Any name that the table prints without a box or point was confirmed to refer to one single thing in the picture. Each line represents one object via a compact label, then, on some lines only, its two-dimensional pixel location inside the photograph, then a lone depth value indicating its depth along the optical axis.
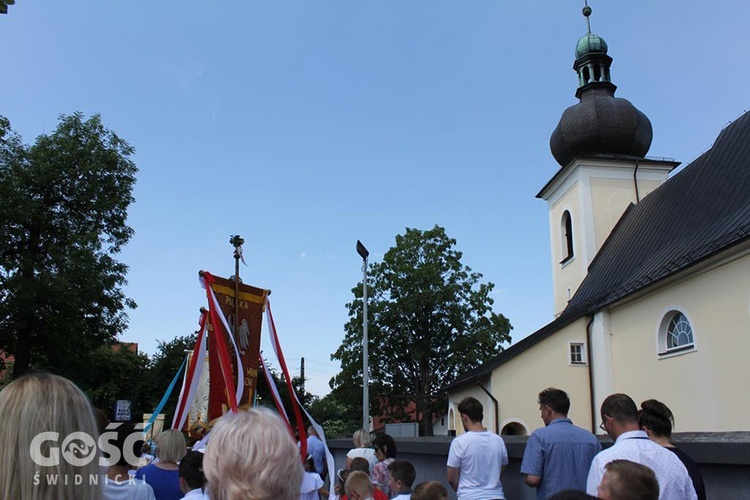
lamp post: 16.81
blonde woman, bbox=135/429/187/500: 4.75
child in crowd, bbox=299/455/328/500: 5.04
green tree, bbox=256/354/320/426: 38.28
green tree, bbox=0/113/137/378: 20.00
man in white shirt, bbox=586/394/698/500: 4.02
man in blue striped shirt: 5.33
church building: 16.22
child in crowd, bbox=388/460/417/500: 5.53
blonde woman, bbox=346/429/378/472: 7.25
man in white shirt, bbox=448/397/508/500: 5.78
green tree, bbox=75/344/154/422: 39.28
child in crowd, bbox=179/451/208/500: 4.30
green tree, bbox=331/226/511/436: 35.31
